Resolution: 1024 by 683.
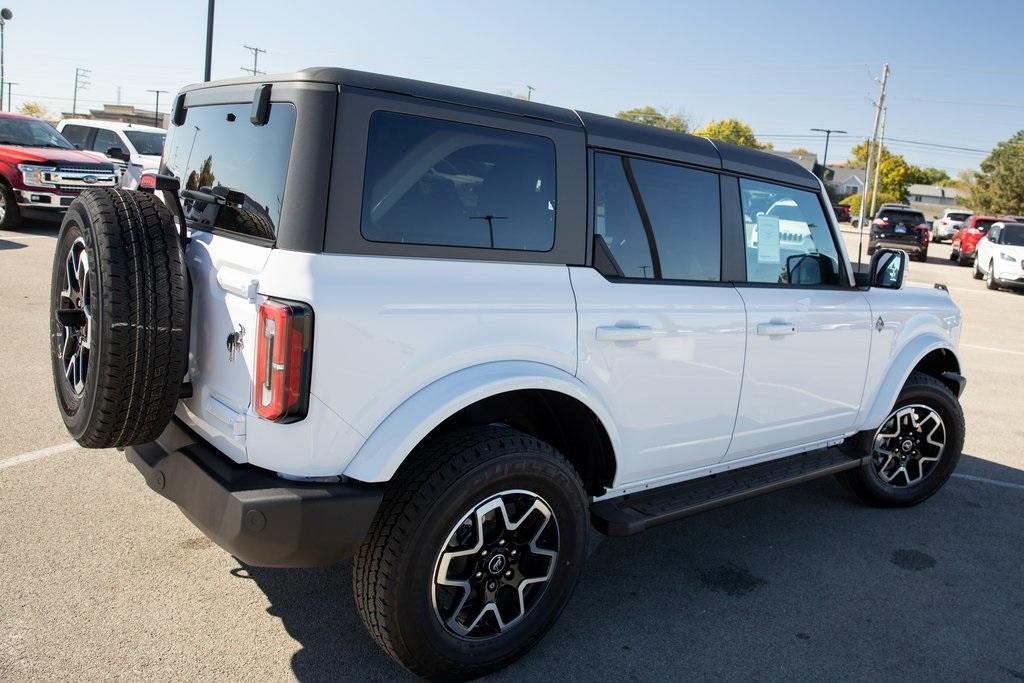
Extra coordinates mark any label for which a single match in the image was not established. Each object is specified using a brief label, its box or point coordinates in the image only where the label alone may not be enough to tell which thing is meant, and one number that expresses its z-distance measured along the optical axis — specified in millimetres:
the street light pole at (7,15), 33312
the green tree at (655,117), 104812
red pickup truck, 12906
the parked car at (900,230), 26200
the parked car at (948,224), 42125
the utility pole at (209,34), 18953
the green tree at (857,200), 76844
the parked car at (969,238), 26594
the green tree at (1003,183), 61406
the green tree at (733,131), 111931
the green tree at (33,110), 75375
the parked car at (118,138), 16047
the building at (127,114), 72188
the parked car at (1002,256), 18547
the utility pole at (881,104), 59438
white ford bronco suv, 2518
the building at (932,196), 135500
